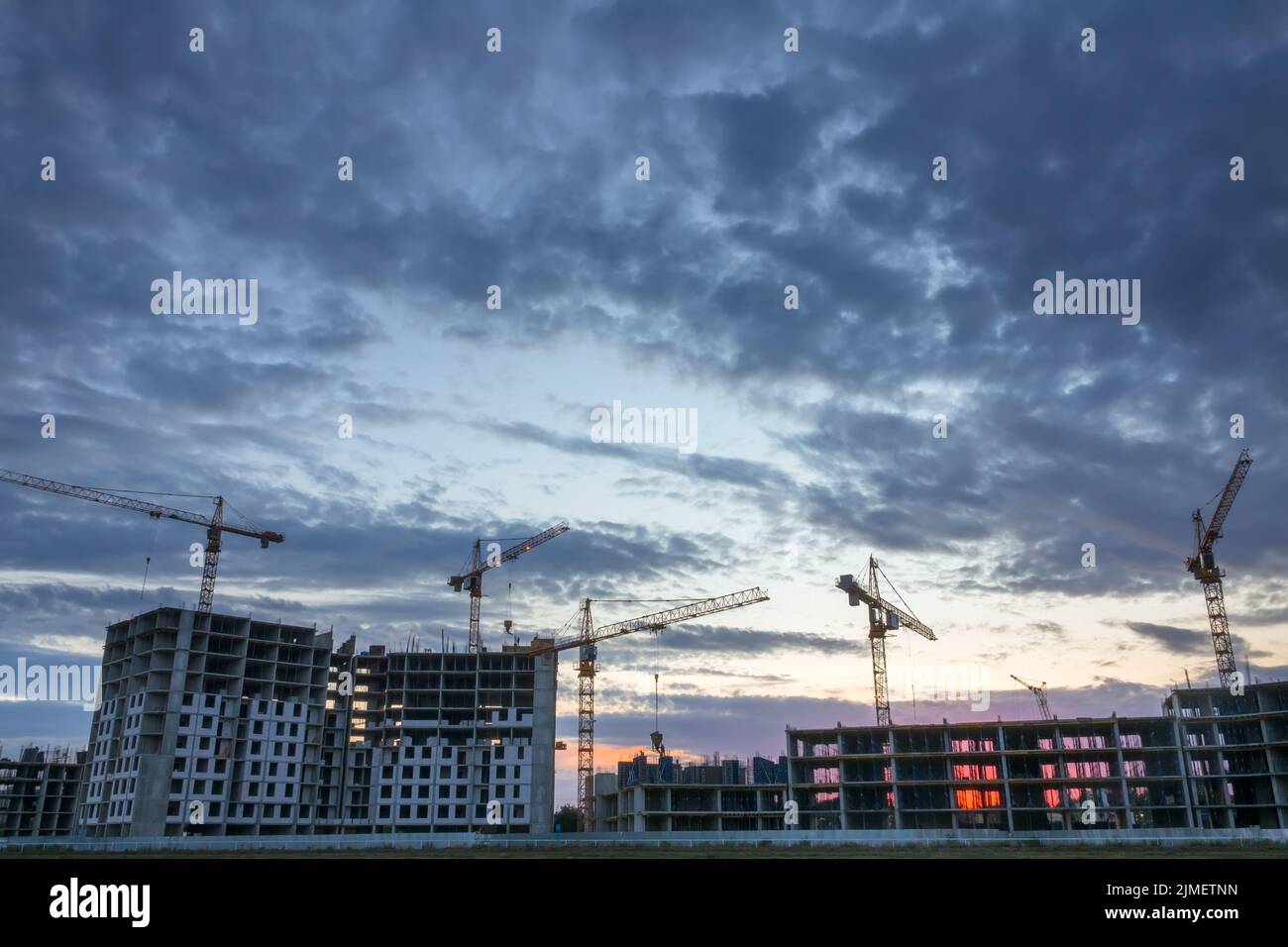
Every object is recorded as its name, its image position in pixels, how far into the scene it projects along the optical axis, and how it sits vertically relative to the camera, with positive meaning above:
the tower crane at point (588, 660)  178.88 +18.74
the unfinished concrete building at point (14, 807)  197.00 -8.10
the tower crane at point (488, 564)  196.38 +39.02
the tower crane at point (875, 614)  171.00 +25.29
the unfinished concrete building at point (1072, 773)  115.25 -1.81
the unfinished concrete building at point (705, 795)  133.12 -4.71
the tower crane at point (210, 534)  154.38 +38.39
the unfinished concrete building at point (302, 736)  128.00 +3.93
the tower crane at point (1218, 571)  157.50 +30.12
